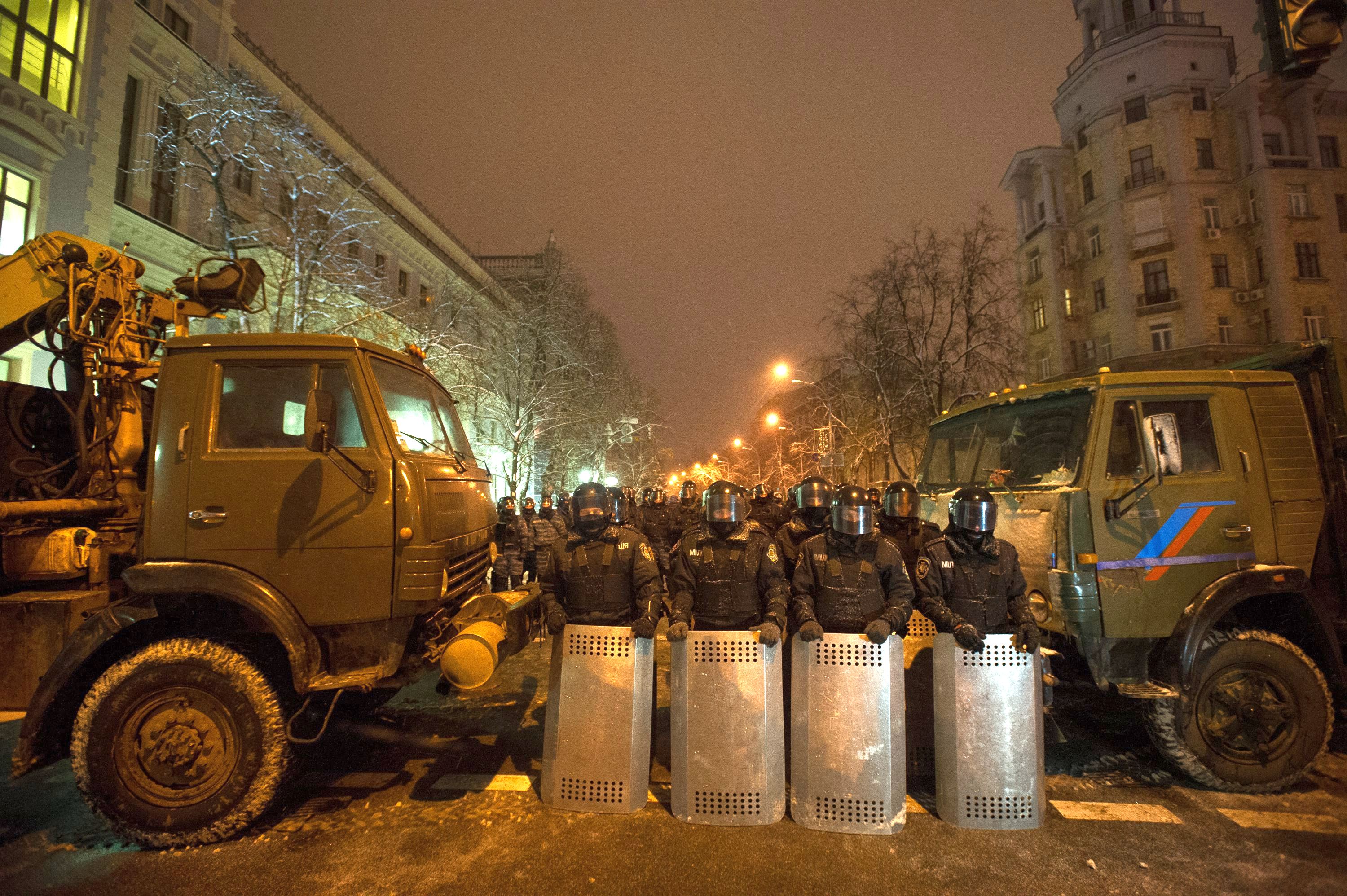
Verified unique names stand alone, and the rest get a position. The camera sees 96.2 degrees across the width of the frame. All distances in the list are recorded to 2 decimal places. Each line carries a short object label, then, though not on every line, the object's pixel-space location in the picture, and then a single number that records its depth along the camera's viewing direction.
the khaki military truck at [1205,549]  4.19
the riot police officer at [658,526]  11.55
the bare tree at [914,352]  20.77
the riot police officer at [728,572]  4.33
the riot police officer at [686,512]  13.38
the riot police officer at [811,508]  5.62
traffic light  4.23
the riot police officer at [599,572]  4.33
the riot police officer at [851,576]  4.19
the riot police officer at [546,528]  11.13
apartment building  26.92
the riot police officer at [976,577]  4.12
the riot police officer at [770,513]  11.20
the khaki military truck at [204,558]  3.57
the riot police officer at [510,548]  9.38
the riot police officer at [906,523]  5.82
